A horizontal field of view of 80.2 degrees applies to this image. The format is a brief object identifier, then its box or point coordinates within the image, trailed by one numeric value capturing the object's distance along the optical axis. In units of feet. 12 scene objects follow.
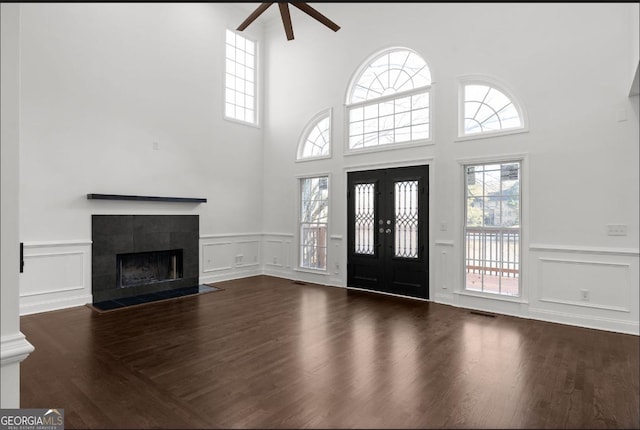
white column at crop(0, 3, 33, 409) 4.92
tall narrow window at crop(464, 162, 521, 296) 16.07
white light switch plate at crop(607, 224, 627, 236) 13.62
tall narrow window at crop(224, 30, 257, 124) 23.94
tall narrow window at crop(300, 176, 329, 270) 22.68
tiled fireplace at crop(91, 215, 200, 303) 17.93
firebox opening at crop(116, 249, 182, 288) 19.17
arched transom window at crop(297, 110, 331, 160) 22.62
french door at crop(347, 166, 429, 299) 18.62
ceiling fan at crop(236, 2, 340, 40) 13.90
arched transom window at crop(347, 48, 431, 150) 18.98
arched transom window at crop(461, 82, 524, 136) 16.20
